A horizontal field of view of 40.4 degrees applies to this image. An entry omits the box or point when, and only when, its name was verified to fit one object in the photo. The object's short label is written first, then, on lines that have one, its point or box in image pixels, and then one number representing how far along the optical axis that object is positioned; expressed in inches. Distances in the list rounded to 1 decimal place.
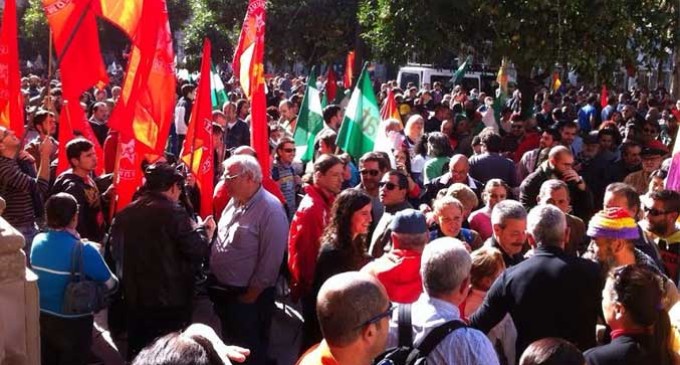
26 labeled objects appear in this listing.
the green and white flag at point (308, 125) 418.9
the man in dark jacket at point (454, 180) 298.0
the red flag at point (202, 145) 286.5
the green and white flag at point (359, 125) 364.5
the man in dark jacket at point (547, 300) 166.6
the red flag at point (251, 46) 334.6
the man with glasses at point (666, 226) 230.1
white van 1001.5
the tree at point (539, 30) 469.4
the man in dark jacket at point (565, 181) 290.8
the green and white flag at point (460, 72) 702.0
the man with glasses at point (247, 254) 223.3
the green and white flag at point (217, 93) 519.5
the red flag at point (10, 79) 295.9
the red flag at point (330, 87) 728.3
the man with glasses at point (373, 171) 271.0
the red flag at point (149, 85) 262.1
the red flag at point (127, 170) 259.0
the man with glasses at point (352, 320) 117.1
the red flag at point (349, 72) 828.6
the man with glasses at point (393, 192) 252.7
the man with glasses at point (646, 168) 318.7
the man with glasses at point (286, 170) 332.8
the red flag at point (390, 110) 448.5
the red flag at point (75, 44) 279.9
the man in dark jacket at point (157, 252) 211.5
